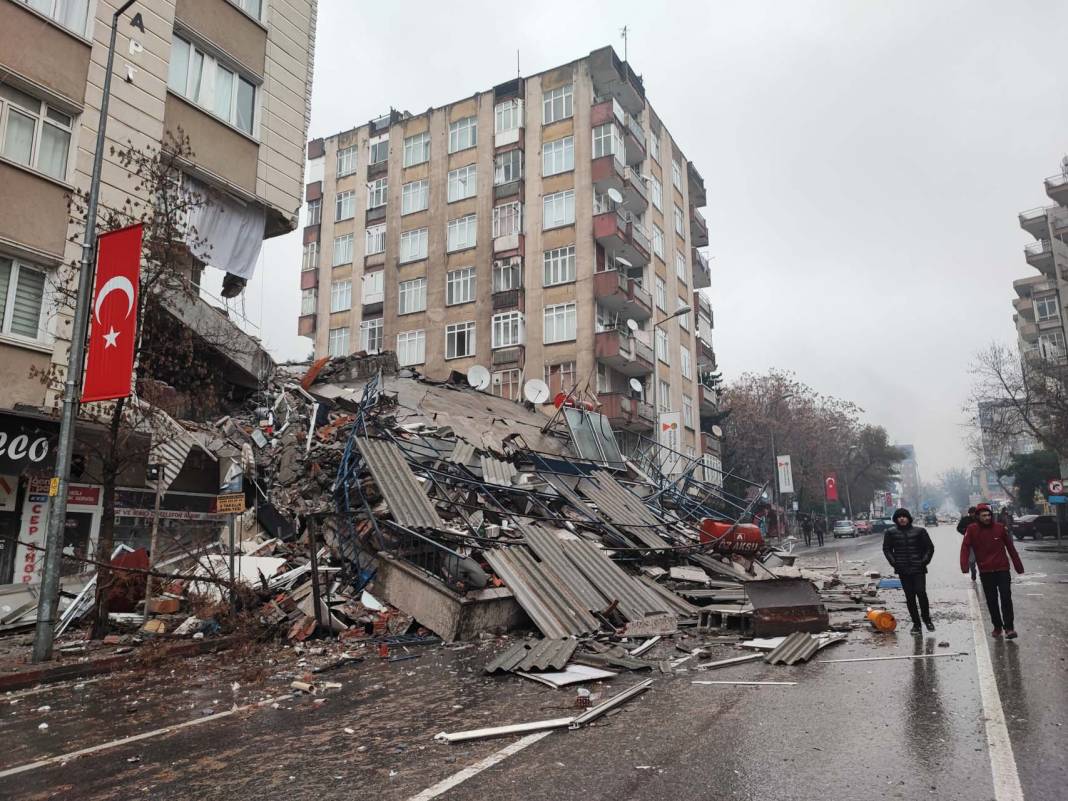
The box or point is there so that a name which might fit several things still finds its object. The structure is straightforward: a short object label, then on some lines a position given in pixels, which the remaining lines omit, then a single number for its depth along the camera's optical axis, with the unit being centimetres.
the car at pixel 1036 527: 3928
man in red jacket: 880
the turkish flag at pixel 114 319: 923
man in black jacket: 948
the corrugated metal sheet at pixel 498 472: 1508
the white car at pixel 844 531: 5847
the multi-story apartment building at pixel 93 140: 1210
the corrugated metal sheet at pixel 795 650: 799
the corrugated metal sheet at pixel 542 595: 989
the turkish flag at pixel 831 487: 6022
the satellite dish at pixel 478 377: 2605
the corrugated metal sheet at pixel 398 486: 1115
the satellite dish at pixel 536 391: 2517
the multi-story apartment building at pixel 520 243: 3559
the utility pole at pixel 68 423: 863
